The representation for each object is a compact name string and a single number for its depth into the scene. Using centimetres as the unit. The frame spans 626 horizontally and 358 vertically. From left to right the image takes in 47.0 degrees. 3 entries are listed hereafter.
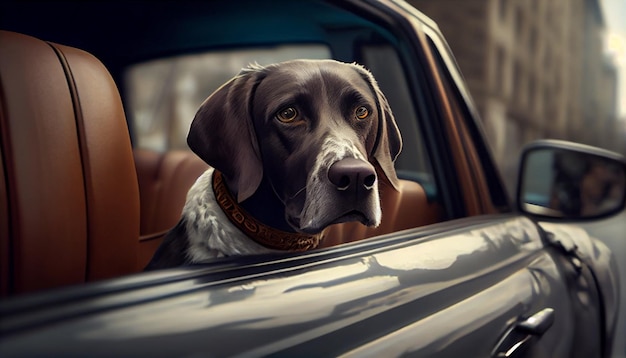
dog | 135
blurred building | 1313
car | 107
